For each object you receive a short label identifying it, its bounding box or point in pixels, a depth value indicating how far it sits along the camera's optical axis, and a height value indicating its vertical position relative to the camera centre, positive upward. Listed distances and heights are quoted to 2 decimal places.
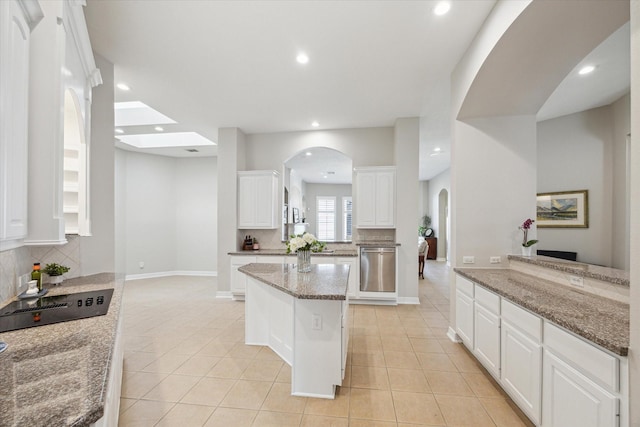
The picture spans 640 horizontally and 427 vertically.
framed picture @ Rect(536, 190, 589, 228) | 4.60 +0.11
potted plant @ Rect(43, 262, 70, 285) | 2.19 -0.48
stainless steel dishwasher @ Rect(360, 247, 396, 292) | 4.58 -0.93
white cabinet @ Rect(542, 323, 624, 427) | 1.25 -0.85
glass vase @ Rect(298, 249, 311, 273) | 2.88 -0.50
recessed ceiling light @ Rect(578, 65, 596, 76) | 3.22 +1.75
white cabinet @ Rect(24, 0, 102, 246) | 1.48 +0.48
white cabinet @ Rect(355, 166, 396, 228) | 4.80 +0.31
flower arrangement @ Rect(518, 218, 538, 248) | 2.93 -0.17
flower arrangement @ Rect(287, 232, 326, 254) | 2.83 -0.31
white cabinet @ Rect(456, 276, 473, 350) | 2.75 -1.02
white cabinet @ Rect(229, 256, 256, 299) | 4.88 -1.13
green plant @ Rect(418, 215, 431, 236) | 10.67 -0.35
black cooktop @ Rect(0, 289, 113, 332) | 1.45 -0.58
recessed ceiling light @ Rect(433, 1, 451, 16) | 2.25 +1.74
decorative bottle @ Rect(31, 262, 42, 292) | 2.01 -0.46
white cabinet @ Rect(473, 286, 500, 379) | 2.23 -1.01
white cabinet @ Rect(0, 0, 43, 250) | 1.20 +0.47
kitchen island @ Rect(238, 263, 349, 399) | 2.17 -0.97
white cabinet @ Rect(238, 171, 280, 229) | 5.18 +0.28
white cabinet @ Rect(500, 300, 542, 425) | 1.71 -0.99
